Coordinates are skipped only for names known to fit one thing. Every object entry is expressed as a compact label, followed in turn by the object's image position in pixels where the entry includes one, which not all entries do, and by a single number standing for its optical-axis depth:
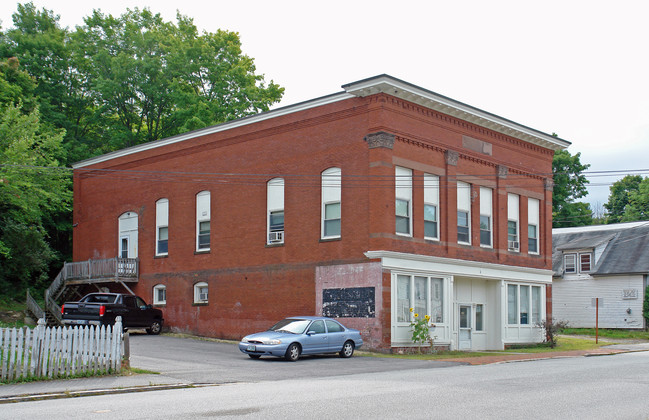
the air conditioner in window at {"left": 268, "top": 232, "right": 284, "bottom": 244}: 30.70
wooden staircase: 35.78
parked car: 22.66
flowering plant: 27.39
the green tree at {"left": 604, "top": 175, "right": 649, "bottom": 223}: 71.61
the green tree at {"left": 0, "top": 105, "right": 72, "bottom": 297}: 32.66
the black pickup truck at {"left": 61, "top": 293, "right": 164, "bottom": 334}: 29.03
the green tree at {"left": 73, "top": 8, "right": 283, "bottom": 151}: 47.97
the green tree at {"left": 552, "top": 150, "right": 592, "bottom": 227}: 66.69
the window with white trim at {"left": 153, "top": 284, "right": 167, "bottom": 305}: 35.38
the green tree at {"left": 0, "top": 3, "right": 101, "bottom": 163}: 45.97
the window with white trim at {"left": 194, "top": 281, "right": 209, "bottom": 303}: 33.69
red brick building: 27.78
